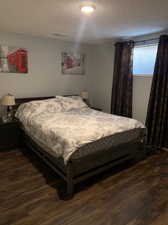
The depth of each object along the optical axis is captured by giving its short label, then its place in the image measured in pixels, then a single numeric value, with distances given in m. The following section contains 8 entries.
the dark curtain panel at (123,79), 3.85
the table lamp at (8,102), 3.27
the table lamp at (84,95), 4.36
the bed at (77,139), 2.11
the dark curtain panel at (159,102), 3.17
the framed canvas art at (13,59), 3.45
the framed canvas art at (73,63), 4.25
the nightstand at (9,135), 3.20
